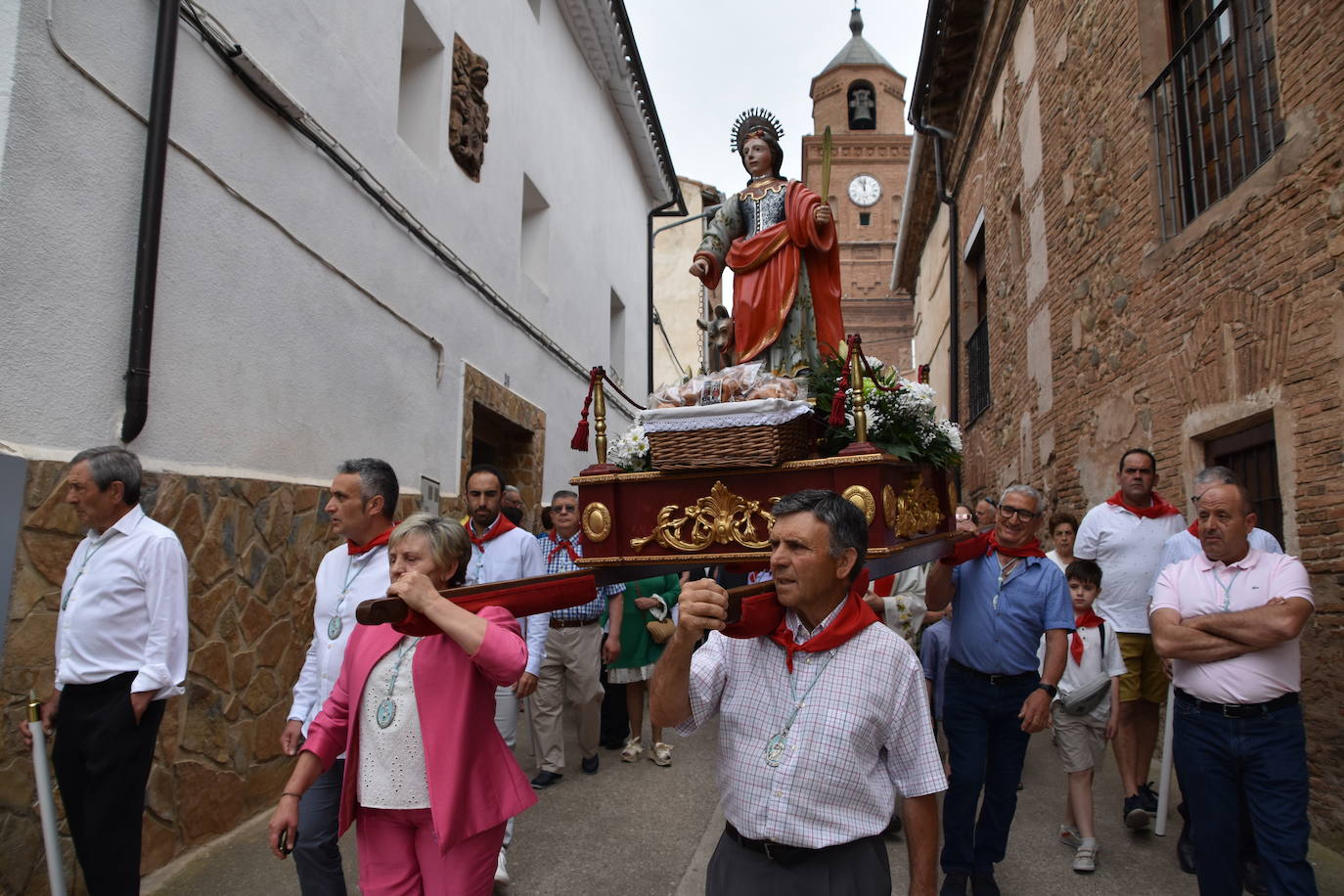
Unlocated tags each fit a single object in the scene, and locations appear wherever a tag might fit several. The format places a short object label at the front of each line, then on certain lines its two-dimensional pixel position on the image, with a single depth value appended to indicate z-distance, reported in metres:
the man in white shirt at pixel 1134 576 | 5.38
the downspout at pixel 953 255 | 14.88
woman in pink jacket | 2.65
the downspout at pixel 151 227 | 4.25
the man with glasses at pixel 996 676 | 4.05
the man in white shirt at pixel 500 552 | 4.69
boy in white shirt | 4.77
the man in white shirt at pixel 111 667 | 3.31
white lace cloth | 3.19
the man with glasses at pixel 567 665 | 5.91
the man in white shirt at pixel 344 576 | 3.28
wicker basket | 3.17
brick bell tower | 41.62
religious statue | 4.29
